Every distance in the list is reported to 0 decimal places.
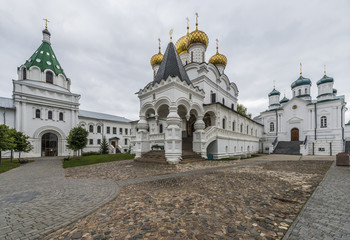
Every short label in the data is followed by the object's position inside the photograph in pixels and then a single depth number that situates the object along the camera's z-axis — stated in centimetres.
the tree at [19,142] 1612
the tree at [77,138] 1717
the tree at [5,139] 1330
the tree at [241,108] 4033
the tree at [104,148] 2708
